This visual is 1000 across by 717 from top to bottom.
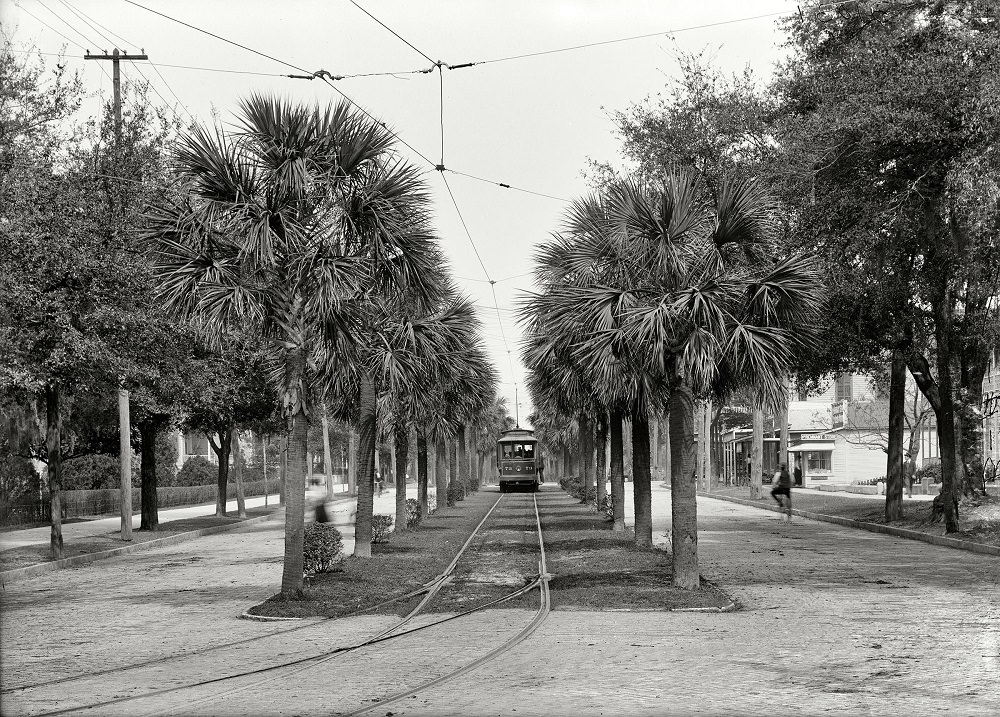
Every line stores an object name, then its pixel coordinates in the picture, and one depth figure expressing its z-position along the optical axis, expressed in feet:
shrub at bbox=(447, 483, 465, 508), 172.55
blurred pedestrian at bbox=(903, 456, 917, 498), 176.55
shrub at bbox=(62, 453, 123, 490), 160.56
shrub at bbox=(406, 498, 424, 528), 112.78
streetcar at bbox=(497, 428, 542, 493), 266.77
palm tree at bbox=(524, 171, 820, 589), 56.75
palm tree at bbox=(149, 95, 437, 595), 54.24
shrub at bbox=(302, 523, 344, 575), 63.52
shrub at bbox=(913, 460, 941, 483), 192.21
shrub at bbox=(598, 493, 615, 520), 130.36
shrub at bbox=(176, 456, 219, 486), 208.95
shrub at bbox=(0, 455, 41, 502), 124.60
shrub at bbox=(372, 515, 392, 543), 88.88
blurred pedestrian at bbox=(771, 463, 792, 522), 127.34
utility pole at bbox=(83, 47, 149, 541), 99.14
